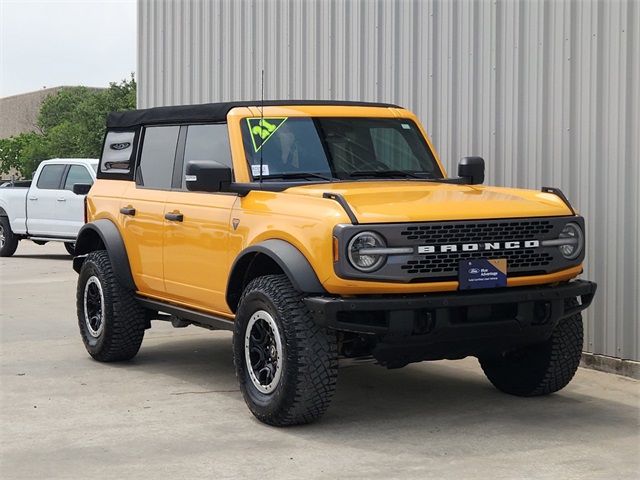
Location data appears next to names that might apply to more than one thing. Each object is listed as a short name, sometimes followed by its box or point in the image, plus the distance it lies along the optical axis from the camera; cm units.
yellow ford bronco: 680
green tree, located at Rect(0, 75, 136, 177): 7681
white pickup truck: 2062
